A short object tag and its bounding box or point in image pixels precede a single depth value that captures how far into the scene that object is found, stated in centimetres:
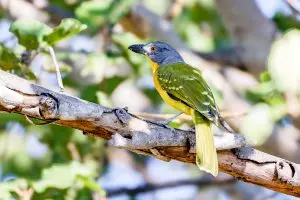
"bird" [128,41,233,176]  609
